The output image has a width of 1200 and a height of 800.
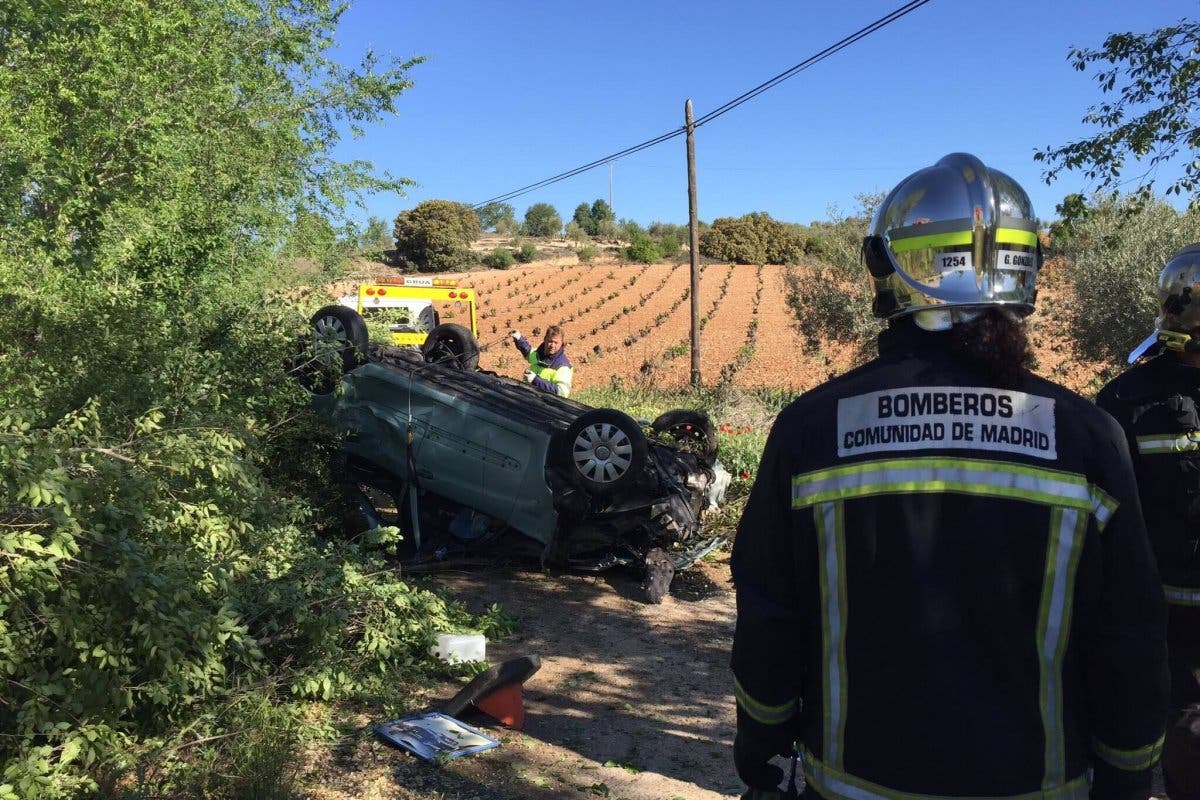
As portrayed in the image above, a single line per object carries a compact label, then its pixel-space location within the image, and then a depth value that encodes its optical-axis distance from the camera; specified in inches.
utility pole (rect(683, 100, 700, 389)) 708.7
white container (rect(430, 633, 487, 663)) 192.5
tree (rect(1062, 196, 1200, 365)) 695.7
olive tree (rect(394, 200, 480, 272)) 2177.7
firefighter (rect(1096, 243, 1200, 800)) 107.3
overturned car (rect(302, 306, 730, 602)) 237.5
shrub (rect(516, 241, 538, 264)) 2482.8
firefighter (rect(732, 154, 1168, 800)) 58.0
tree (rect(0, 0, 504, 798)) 120.6
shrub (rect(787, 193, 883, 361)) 847.7
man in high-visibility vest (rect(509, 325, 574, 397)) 375.6
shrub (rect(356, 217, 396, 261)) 452.4
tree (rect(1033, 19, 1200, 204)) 280.1
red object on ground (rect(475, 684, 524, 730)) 167.9
